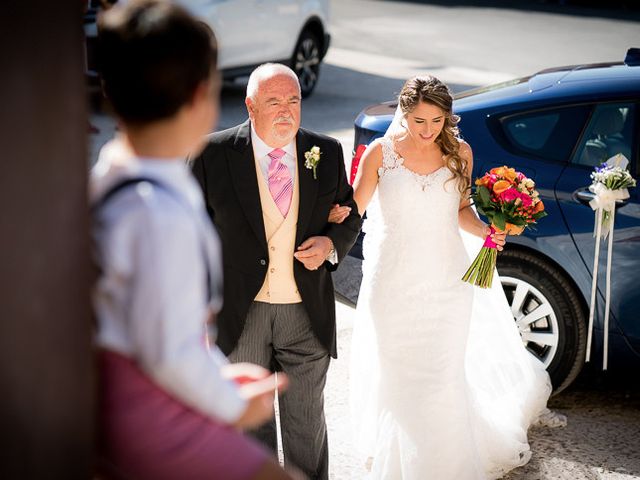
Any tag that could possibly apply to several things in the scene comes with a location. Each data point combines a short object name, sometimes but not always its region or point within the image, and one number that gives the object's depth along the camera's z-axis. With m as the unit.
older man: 4.15
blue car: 5.58
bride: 4.79
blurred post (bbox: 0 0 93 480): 1.41
